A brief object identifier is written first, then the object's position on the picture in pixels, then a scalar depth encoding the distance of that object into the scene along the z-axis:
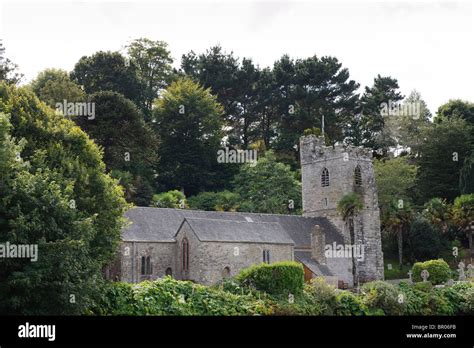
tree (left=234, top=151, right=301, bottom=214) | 68.69
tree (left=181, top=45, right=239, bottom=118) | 85.25
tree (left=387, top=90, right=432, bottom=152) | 85.29
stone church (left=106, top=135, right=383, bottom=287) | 47.81
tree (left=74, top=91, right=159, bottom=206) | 58.31
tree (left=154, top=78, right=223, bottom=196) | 74.25
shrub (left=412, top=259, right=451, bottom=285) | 51.38
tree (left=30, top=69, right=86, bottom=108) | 66.62
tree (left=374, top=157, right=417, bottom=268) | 68.19
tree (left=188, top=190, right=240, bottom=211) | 67.81
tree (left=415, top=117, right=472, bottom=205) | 75.50
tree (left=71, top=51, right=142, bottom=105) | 78.12
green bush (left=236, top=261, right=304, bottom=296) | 36.81
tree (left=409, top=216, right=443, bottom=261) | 65.69
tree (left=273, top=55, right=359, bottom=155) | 81.75
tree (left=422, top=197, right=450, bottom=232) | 67.56
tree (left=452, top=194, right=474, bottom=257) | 65.31
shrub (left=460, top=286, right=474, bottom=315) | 39.56
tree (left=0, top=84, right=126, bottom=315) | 26.48
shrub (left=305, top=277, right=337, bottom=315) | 35.84
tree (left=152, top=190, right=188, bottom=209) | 62.67
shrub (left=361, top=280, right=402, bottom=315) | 37.38
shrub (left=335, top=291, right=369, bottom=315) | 35.91
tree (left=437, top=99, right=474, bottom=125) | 82.00
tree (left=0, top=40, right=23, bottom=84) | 68.18
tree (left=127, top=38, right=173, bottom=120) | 86.19
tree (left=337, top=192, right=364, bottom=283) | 58.66
